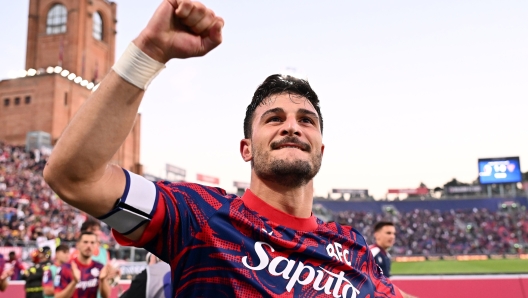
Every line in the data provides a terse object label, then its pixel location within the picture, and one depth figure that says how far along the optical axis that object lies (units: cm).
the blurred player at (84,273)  594
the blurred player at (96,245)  617
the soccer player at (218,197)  158
